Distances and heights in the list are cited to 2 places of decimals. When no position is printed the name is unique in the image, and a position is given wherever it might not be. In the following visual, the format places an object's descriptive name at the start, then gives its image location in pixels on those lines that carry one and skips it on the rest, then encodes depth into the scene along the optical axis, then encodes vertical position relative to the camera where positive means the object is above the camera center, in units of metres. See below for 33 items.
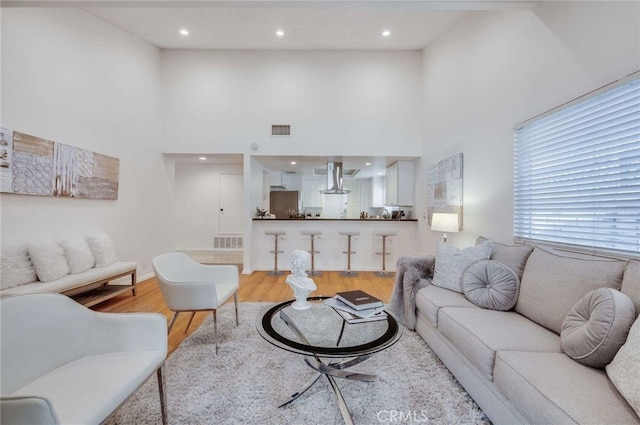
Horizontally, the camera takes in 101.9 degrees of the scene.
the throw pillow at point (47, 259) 2.68 -0.55
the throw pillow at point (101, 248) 3.37 -0.53
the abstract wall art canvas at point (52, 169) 2.65 +0.46
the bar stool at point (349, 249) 5.00 -0.75
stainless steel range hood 5.79 +0.75
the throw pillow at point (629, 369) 0.96 -0.62
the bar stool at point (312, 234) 4.99 -0.47
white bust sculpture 1.91 -0.52
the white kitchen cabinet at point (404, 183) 5.26 +0.58
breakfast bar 5.23 -0.63
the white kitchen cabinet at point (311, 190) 7.77 +0.62
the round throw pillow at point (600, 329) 1.16 -0.54
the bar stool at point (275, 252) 4.95 -0.82
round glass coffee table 1.40 -0.74
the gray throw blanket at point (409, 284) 2.54 -0.72
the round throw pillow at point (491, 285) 1.94 -0.56
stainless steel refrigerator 6.91 +0.25
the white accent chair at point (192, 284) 2.15 -0.69
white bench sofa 2.52 -0.68
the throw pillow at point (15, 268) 2.46 -0.60
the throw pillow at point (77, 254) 3.02 -0.55
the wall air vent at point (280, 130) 5.02 +1.56
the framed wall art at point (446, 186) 3.61 +0.40
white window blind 1.67 +0.31
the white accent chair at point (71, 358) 0.99 -0.72
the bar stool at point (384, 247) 4.97 -0.69
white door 6.87 +0.29
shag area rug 1.51 -1.20
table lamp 3.36 -0.14
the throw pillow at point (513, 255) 2.08 -0.36
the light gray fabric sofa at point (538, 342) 1.03 -0.73
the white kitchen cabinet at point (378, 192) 7.11 +0.56
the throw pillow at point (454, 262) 2.35 -0.46
